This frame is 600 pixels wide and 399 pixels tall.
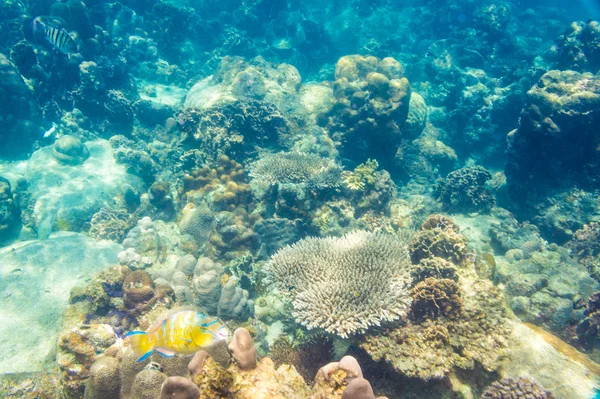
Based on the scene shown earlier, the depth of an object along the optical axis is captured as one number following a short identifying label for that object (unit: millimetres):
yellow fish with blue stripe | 2064
